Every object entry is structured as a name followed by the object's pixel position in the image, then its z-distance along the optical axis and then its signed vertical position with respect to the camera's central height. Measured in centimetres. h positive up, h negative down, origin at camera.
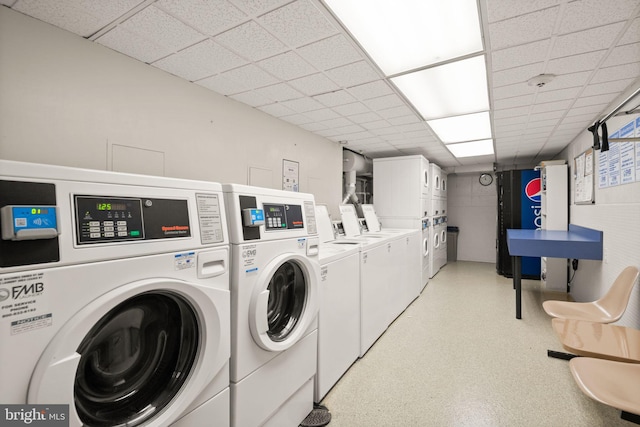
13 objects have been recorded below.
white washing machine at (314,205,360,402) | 191 -79
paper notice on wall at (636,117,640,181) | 207 +32
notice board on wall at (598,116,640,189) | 212 +30
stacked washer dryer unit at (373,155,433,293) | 459 +12
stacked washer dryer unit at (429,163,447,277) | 530 -32
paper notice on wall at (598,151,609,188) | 265 +26
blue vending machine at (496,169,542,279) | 499 -13
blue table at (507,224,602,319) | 287 -49
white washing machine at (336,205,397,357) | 250 -78
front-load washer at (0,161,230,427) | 70 -25
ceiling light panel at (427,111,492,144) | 312 +88
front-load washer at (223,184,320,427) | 128 -50
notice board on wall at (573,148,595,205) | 311 +24
